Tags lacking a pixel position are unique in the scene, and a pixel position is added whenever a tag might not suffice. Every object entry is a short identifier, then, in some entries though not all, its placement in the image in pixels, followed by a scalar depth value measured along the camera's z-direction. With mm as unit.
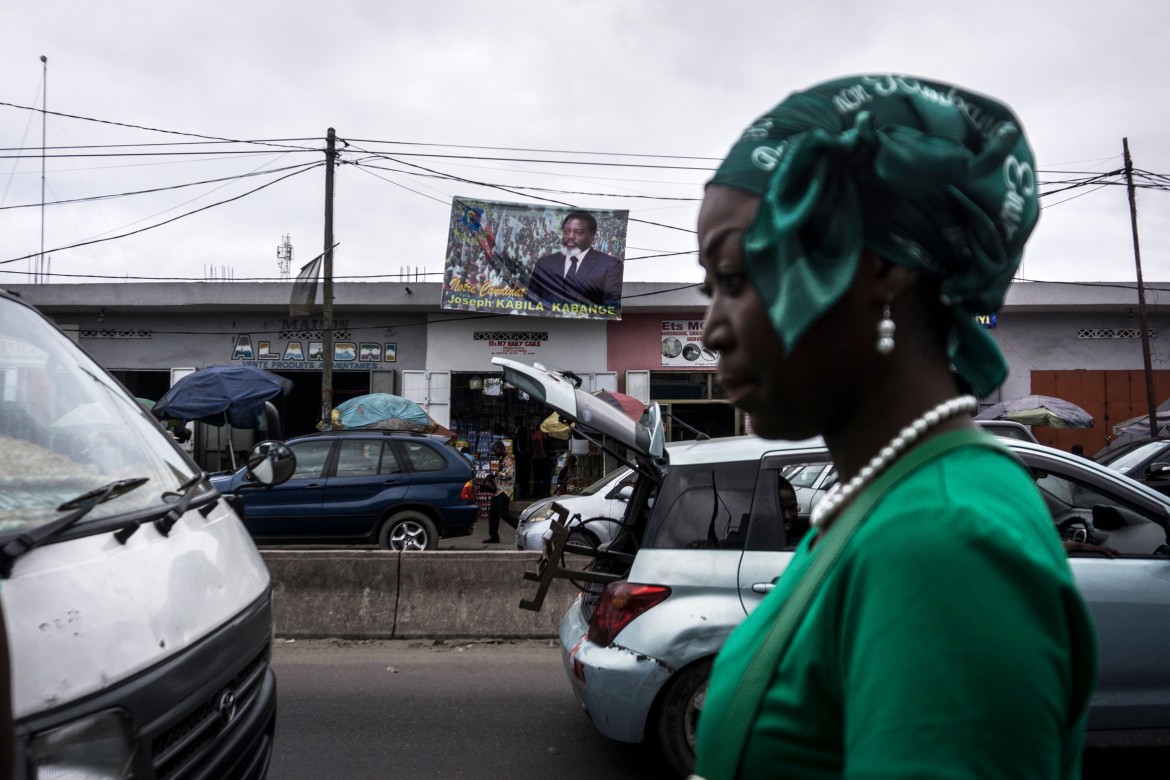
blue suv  11258
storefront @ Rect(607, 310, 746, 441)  19703
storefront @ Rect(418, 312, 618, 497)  19484
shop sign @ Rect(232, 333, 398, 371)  19766
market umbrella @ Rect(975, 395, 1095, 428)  15781
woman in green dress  685
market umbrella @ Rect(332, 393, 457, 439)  14461
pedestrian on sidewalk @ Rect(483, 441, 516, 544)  16672
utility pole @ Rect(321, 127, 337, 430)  17156
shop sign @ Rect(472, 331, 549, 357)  19688
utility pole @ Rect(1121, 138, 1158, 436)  19172
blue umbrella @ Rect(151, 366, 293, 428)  13695
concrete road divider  7020
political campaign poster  18672
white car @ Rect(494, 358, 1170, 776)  3938
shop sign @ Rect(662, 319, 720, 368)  19812
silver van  1719
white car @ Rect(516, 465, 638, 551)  9461
